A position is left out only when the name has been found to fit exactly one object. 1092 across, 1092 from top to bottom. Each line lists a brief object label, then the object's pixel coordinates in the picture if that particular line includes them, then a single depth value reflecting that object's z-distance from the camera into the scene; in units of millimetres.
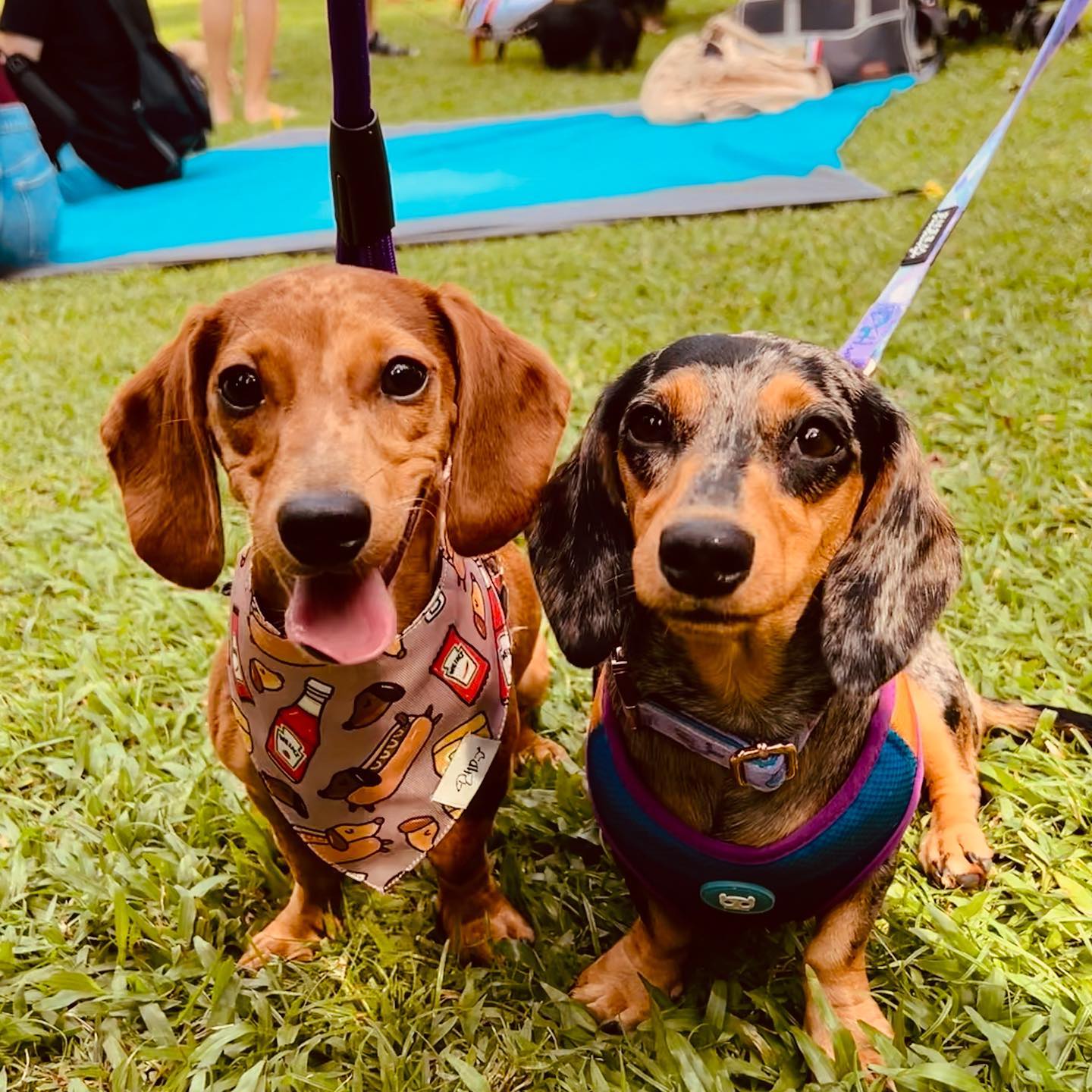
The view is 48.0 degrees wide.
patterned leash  599
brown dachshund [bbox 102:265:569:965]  440
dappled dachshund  439
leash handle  513
